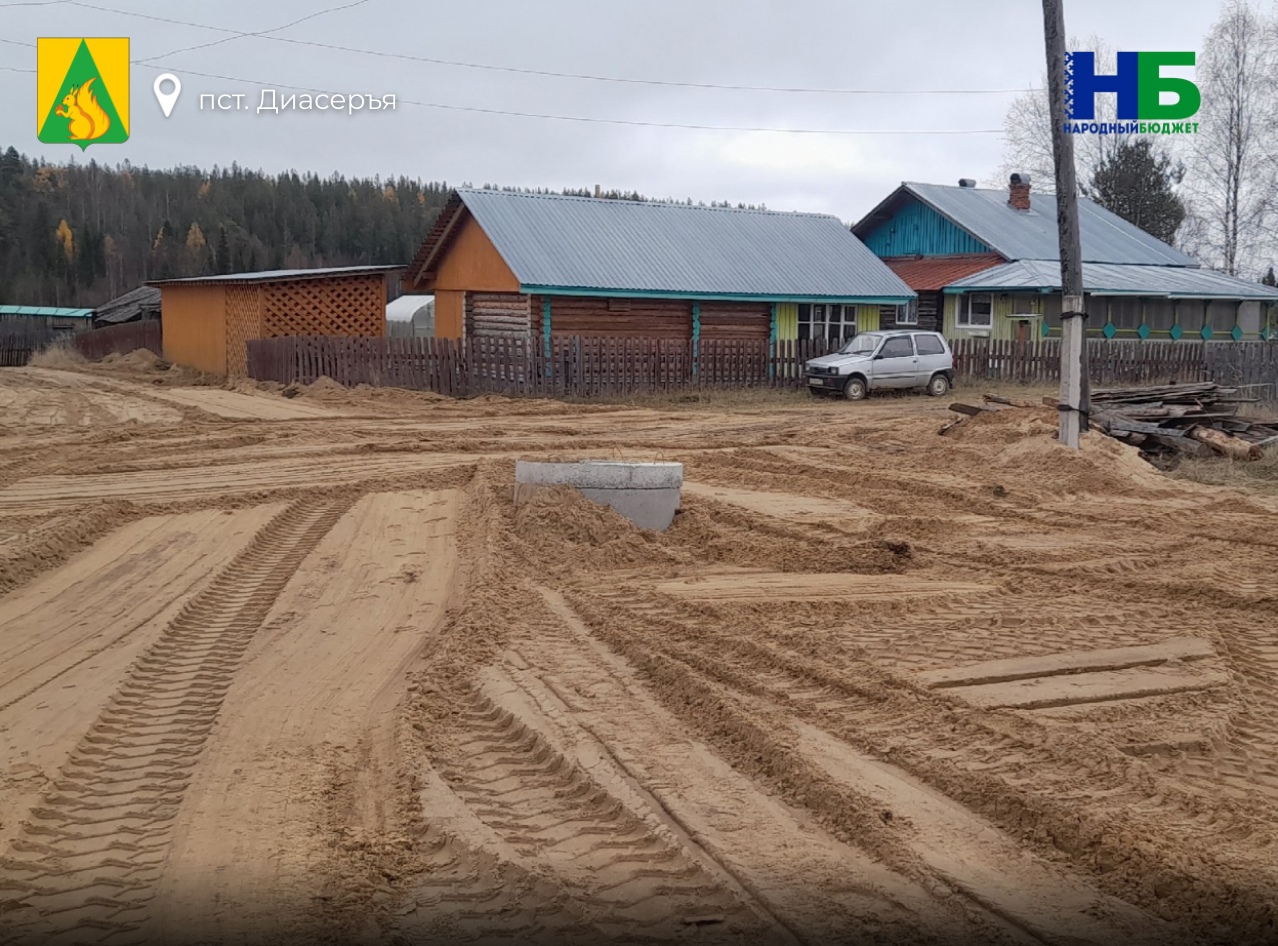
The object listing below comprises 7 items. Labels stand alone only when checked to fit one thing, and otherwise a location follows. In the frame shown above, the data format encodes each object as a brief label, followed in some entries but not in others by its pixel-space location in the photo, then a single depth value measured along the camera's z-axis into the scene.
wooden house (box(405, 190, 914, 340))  28.55
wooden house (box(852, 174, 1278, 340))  37.53
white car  26.69
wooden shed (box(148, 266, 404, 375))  30.00
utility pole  14.81
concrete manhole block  10.66
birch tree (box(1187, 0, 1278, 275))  46.69
